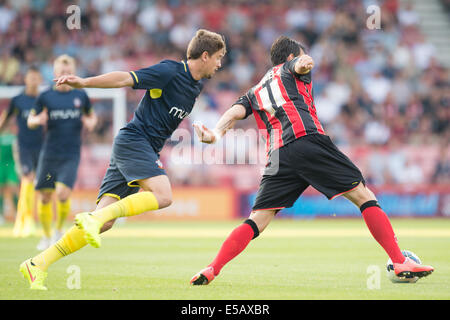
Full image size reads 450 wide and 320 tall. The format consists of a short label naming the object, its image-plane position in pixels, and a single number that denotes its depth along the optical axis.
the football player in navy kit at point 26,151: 13.30
